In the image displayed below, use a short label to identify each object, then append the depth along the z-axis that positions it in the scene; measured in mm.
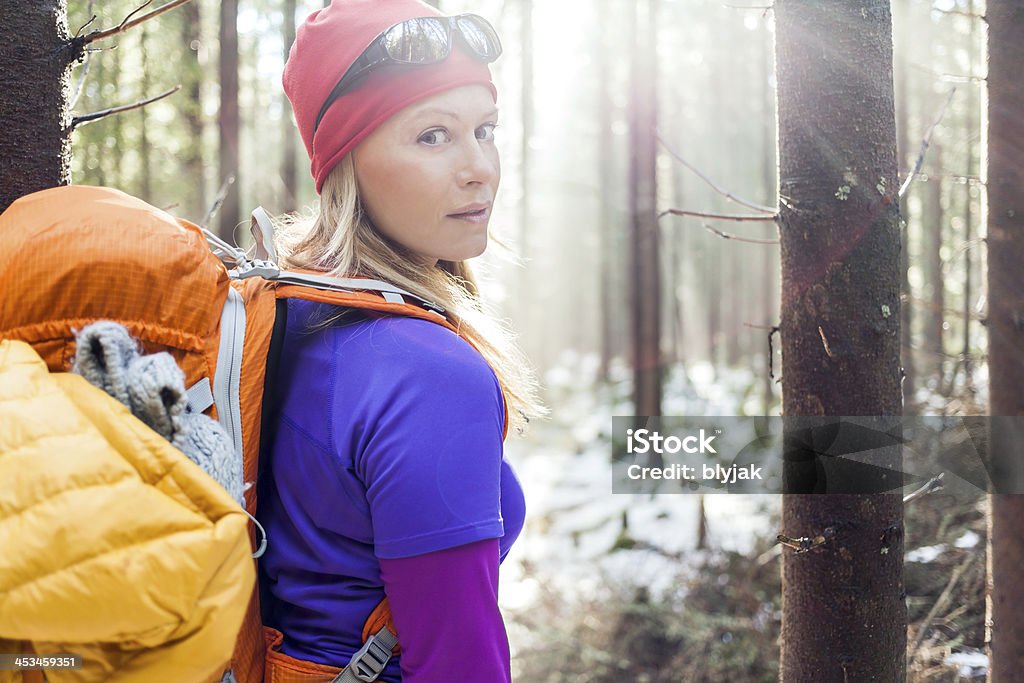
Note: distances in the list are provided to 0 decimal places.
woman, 1475
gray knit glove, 1282
